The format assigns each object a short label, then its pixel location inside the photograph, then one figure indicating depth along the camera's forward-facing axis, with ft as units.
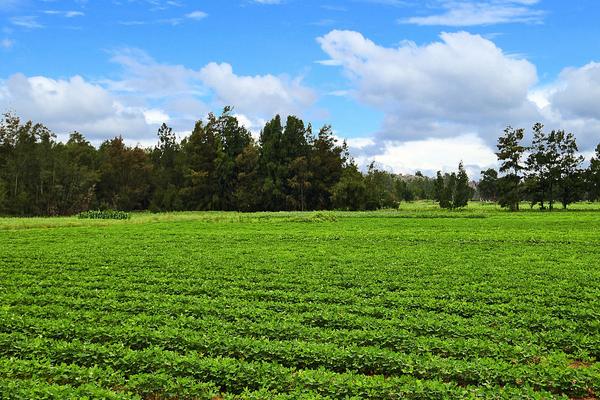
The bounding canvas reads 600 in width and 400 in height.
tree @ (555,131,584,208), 264.93
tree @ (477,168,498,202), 522.47
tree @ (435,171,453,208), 310.51
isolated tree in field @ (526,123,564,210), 266.36
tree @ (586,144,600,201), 269.85
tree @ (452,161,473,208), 307.99
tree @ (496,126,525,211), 258.98
